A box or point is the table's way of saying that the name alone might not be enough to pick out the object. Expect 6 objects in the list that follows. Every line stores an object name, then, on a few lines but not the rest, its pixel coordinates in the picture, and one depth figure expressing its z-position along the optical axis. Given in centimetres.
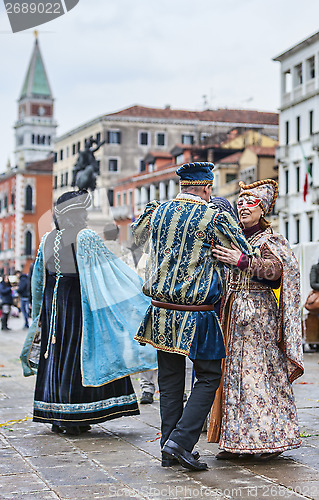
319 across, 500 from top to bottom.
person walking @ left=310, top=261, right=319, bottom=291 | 1416
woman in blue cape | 641
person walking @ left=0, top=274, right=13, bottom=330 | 2206
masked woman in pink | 538
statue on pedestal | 3500
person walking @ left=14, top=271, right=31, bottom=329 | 2175
